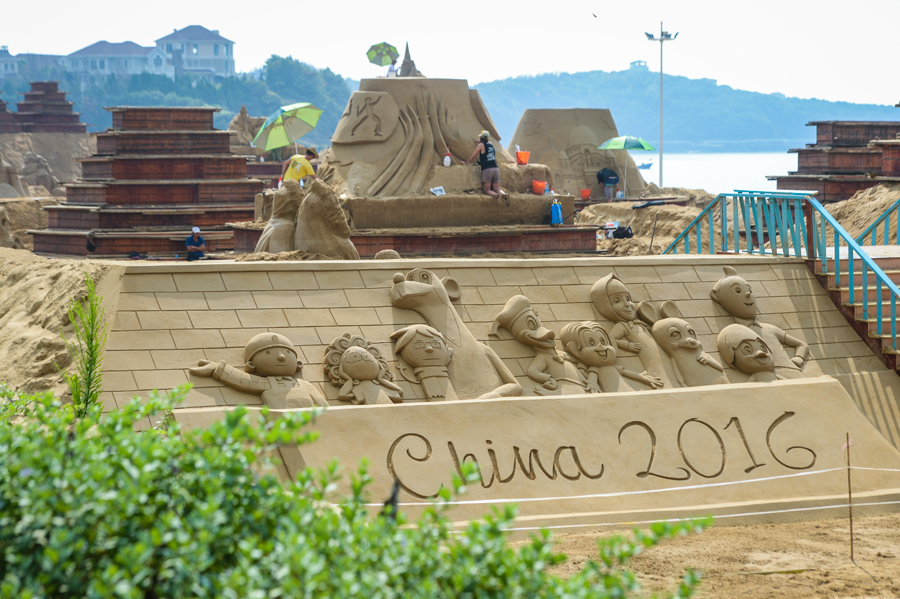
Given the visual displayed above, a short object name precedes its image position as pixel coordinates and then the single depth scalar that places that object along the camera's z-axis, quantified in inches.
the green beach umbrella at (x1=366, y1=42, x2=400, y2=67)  1356.7
